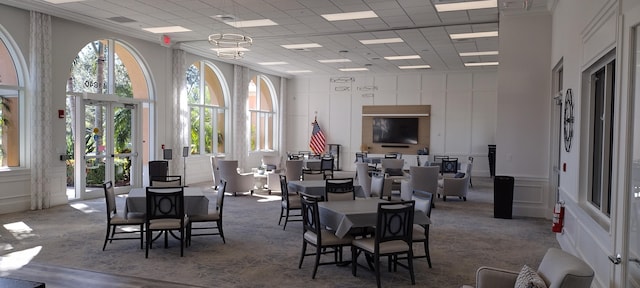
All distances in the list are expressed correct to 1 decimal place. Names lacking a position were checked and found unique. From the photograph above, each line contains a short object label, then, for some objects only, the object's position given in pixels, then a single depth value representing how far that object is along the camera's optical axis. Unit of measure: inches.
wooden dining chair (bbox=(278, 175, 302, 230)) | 294.9
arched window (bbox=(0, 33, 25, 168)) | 340.8
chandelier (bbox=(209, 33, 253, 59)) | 324.6
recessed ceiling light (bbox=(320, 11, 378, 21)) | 359.9
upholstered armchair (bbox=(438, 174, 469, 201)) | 421.7
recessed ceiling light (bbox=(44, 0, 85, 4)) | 335.6
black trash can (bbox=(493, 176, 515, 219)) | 341.1
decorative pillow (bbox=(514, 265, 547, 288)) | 111.5
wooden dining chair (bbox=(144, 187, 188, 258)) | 224.2
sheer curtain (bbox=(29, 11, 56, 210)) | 348.0
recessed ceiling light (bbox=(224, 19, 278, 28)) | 390.6
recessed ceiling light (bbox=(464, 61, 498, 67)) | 603.2
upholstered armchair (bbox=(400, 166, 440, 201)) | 386.0
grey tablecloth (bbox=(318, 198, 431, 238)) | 198.7
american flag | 745.0
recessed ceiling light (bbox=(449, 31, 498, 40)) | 422.0
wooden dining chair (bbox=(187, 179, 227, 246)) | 247.3
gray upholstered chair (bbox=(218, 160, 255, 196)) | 432.5
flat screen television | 706.2
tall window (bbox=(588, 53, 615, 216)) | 164.7
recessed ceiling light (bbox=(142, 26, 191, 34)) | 423.0
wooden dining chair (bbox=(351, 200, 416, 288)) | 184.4
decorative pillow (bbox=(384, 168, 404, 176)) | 449.4
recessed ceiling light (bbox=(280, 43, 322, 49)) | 491.3
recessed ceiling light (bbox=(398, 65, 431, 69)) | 638.5
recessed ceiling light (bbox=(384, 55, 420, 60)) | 558.7
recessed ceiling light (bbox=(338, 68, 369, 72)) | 677.1
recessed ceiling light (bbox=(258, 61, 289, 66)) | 632.4
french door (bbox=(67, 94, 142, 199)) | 400.8
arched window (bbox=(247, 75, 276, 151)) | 704.4
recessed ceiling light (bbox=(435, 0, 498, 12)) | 326.6
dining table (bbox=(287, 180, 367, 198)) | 299.2
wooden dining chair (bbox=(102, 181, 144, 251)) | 235.5
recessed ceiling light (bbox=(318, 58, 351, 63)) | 594.9
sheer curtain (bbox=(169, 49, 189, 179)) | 498.3
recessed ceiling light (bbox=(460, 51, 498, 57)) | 521.7
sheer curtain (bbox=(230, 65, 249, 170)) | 618.5
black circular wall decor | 228.1
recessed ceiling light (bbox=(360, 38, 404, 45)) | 456.8
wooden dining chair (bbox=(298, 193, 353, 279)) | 199.0
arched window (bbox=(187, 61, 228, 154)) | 563.2
